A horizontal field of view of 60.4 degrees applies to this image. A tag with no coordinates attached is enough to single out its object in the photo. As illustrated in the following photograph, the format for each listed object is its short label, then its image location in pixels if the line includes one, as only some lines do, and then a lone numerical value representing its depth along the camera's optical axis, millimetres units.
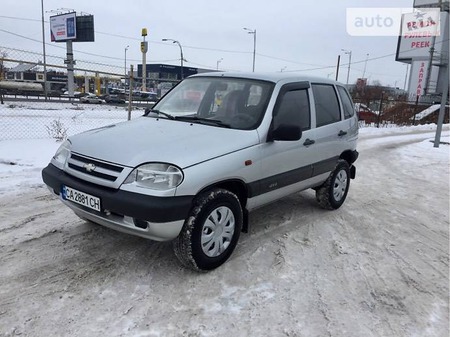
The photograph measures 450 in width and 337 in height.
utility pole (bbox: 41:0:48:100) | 39288
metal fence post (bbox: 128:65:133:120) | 9034
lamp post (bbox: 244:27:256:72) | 40422
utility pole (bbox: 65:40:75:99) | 15158
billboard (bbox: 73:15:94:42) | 49469
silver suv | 3150
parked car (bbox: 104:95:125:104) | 37562
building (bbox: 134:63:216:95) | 64606
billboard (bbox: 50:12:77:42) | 49812
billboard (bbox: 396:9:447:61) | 44378
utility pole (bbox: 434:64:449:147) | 12116
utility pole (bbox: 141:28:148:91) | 45259
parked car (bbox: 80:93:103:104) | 32275
